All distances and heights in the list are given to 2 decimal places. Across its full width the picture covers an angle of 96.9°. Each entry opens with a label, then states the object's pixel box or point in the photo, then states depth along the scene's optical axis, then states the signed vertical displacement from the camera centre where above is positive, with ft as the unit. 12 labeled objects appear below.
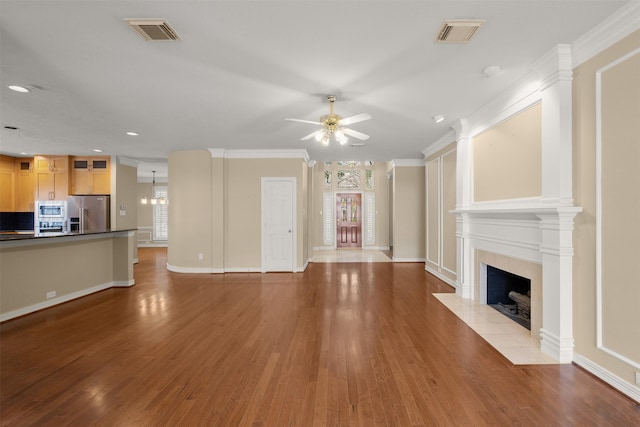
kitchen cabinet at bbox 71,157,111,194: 22.62 +3.19
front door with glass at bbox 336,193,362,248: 34.55 -0.70
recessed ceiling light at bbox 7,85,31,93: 10.31 +4.68
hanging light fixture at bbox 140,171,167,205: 31.61 +1.81
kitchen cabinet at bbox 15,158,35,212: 22.13 +2.36
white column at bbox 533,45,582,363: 8.18 +0.26
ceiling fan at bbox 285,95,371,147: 10.84 +3.37
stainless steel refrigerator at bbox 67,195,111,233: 21.75 +0.14
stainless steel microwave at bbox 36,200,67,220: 21.22 +0.45
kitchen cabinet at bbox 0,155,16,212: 21.53 +2.39
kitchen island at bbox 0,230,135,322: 11.87 -2.62
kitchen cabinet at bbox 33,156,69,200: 22.03 +2.96
